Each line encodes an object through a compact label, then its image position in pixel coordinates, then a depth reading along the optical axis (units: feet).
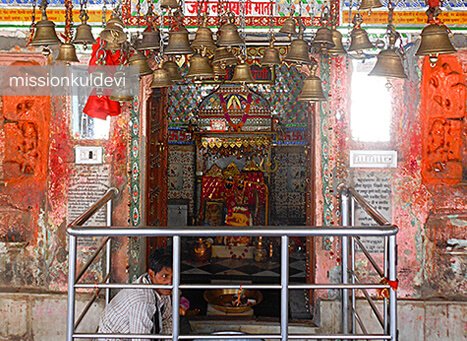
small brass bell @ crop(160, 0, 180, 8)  13.46
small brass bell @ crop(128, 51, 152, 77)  16.15
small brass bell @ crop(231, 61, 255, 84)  16.03
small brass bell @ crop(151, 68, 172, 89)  15.61
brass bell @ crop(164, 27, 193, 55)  14.58
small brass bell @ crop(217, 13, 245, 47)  14.57
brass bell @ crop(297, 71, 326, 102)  16.60
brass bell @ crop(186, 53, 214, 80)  15.46
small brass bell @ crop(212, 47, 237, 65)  16.11
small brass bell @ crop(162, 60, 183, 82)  16.54
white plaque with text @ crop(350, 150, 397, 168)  19.24
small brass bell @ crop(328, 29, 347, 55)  15.81
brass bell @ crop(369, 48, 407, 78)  14.78
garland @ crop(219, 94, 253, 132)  35.49
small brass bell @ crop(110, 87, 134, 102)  17.30
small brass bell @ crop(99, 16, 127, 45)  14.26
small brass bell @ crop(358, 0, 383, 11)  14.10
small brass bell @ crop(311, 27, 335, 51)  15.07
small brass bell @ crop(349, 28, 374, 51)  15.40
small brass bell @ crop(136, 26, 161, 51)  16.03
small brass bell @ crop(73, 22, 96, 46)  15.35
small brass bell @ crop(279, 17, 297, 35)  16.00
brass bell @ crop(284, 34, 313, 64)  15.29
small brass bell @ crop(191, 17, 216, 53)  14.73
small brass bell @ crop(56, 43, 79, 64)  16.12
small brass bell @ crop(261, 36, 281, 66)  16.08
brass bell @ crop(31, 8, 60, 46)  15.11
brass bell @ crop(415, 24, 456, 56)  13.93
